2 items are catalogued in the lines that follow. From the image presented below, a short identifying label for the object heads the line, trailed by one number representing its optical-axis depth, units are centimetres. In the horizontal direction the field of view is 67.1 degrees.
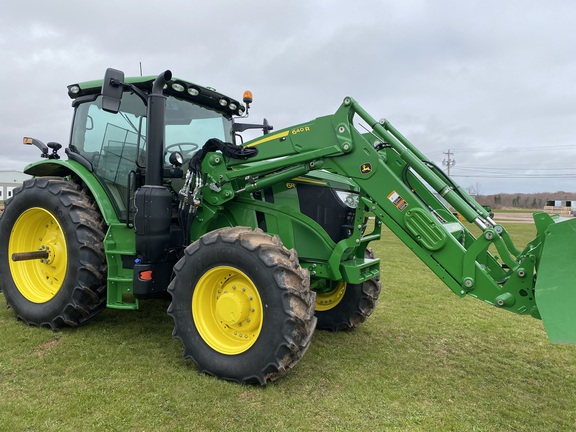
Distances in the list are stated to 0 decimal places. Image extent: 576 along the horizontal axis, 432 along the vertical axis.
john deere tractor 336
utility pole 5521
